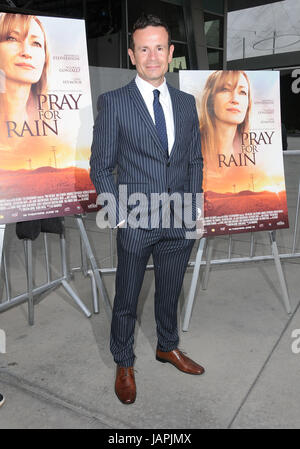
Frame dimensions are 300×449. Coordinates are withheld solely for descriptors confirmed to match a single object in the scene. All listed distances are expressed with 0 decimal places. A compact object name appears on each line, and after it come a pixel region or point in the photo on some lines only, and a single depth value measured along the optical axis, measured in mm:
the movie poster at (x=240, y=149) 2680
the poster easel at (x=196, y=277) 2760
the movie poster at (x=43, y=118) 2232
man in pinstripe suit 1850
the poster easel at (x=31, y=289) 2848
